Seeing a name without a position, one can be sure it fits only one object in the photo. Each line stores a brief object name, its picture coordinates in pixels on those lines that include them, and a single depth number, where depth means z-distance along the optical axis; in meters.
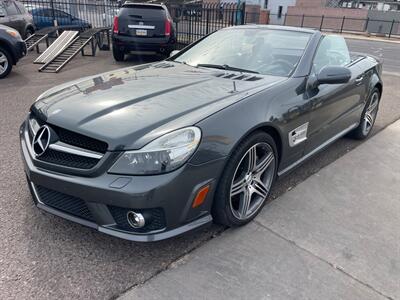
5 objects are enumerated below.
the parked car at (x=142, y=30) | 9.23
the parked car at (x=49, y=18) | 14.55
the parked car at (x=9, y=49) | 7.23
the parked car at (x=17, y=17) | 10.53
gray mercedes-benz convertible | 2.12
